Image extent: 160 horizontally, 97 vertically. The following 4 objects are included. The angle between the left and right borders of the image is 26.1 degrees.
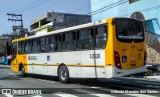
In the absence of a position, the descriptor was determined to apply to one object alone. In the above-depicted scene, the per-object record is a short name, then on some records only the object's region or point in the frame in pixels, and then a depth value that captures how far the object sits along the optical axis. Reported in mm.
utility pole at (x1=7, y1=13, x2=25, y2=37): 61875
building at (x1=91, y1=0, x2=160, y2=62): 31028
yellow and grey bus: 14898
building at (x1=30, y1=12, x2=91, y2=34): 55075
